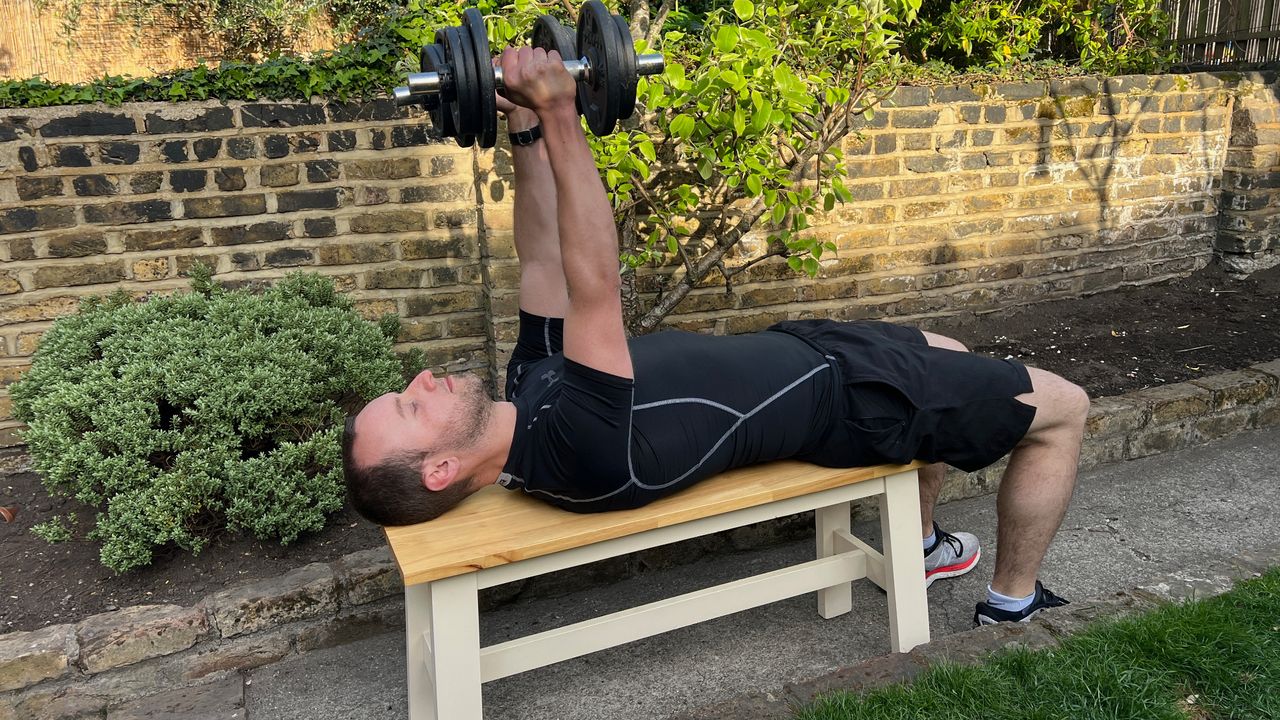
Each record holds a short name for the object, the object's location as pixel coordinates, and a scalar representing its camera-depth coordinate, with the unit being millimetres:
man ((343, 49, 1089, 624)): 2162
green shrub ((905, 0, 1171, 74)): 5570
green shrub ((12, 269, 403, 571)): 2906
